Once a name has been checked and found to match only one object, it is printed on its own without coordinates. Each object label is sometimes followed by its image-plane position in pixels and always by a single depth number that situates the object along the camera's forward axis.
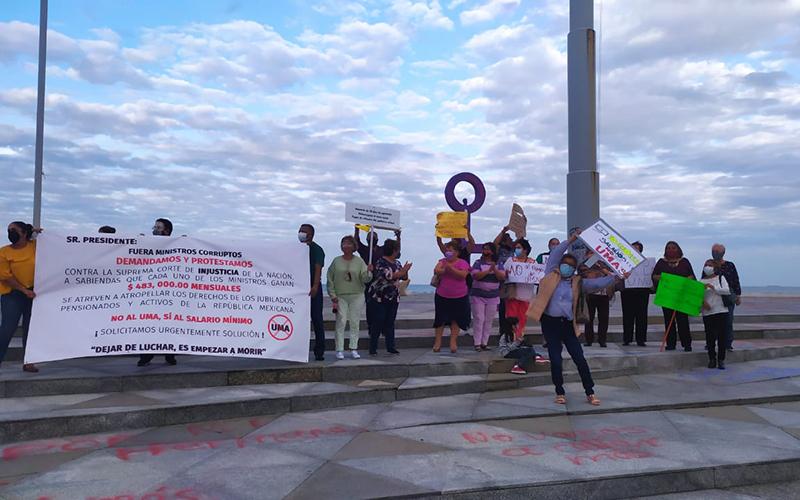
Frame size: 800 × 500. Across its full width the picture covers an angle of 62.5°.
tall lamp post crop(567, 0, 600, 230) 13.16
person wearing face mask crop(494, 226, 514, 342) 10.58
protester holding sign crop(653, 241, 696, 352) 10.56
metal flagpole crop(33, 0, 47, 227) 14.41
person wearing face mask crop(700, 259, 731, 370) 9.86
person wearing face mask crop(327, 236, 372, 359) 9.36
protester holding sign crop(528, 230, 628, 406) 7.62
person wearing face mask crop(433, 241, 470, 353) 10.02
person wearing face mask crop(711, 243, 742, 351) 10.23
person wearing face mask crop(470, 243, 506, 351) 10.12
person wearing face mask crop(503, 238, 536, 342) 10.11
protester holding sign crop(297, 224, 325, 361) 9.10
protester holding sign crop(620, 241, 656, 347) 10.98
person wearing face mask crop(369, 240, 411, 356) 9.68
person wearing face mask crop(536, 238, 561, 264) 12.38
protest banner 8.00
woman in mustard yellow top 7.87
